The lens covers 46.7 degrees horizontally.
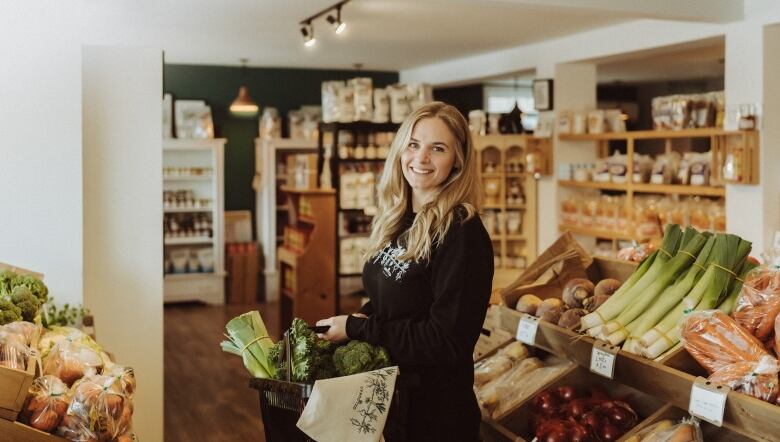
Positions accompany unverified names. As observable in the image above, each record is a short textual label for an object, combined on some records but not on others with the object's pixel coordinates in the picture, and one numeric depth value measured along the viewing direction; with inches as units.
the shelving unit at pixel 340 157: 286.5
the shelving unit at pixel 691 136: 225.6
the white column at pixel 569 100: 320.2
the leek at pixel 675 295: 113.2
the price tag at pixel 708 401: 90.9
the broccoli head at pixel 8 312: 118.4
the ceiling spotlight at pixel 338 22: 247.5
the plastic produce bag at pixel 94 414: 99.3
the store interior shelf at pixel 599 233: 289.7
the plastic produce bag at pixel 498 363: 138.0
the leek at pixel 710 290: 108.1
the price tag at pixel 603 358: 110.6
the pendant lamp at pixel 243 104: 386.0
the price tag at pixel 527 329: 128.3
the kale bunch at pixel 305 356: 87.1
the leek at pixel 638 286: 119.3
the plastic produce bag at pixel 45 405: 98.4
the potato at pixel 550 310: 128.3
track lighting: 247.9
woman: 87.3
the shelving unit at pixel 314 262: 290.5
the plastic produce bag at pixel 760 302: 98.1
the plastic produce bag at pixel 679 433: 101.0
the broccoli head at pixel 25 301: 125.4
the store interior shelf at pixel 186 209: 401.4
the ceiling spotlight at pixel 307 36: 275.0
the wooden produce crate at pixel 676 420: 108.1
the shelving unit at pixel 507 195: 332.5
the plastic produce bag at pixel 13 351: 101.6
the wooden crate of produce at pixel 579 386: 123.0
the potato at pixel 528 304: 133.8
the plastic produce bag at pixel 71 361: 110.1
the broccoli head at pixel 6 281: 132.0
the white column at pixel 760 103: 224.1
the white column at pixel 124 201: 169.6
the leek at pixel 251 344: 92.0
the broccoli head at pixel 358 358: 87.4
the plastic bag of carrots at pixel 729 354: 90.7
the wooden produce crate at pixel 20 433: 95.4
